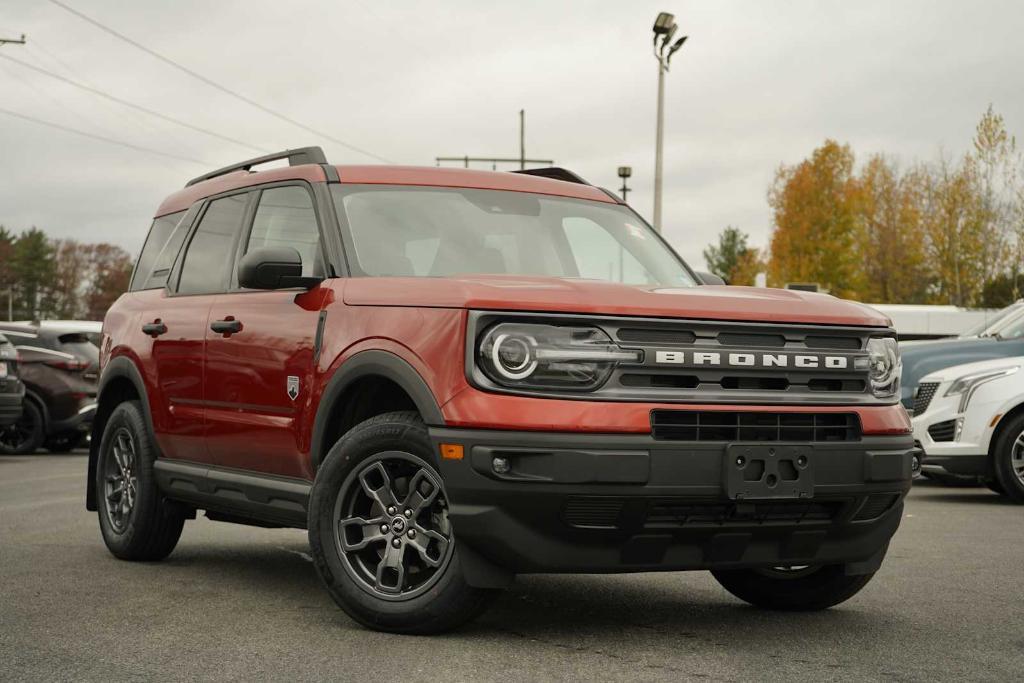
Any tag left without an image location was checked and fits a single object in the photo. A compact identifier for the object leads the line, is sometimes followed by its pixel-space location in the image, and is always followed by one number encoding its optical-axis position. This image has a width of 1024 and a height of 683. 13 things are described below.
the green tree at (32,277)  139.12
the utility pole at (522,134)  67.31
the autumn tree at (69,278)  139.75
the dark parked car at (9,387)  17.42
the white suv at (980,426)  12.73
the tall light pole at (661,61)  30.83
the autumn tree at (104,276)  136.00
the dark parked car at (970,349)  15.37
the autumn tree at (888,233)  65.69
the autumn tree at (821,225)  63.47
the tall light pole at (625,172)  40.06
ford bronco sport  5.14
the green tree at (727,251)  152.25
